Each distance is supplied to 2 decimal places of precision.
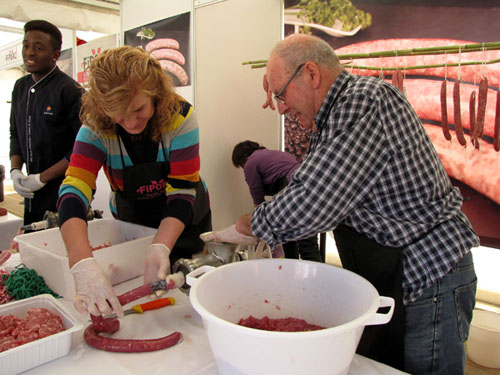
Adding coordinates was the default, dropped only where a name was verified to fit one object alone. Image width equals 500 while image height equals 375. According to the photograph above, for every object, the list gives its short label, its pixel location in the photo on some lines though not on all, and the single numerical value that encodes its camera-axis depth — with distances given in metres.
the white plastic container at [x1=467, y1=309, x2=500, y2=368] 2.37
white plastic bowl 0.75
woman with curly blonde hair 1.35
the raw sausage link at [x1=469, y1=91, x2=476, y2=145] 2.60
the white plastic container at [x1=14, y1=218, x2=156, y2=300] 1.42
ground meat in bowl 1.04
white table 0.98
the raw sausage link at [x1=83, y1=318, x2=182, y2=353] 1.04
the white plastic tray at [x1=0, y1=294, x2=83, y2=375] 0.93
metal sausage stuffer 1.29
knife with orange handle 1.27
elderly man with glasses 1.07
